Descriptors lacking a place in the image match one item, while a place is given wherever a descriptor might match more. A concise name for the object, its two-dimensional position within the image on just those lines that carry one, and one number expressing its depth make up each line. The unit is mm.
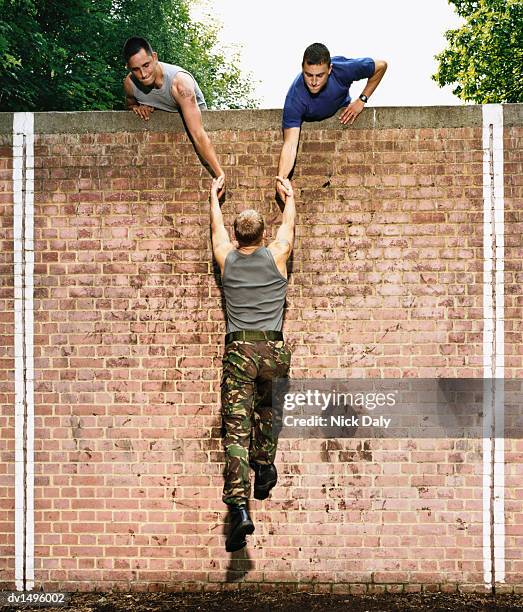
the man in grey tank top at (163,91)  5926
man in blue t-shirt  5914
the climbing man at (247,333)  5445
